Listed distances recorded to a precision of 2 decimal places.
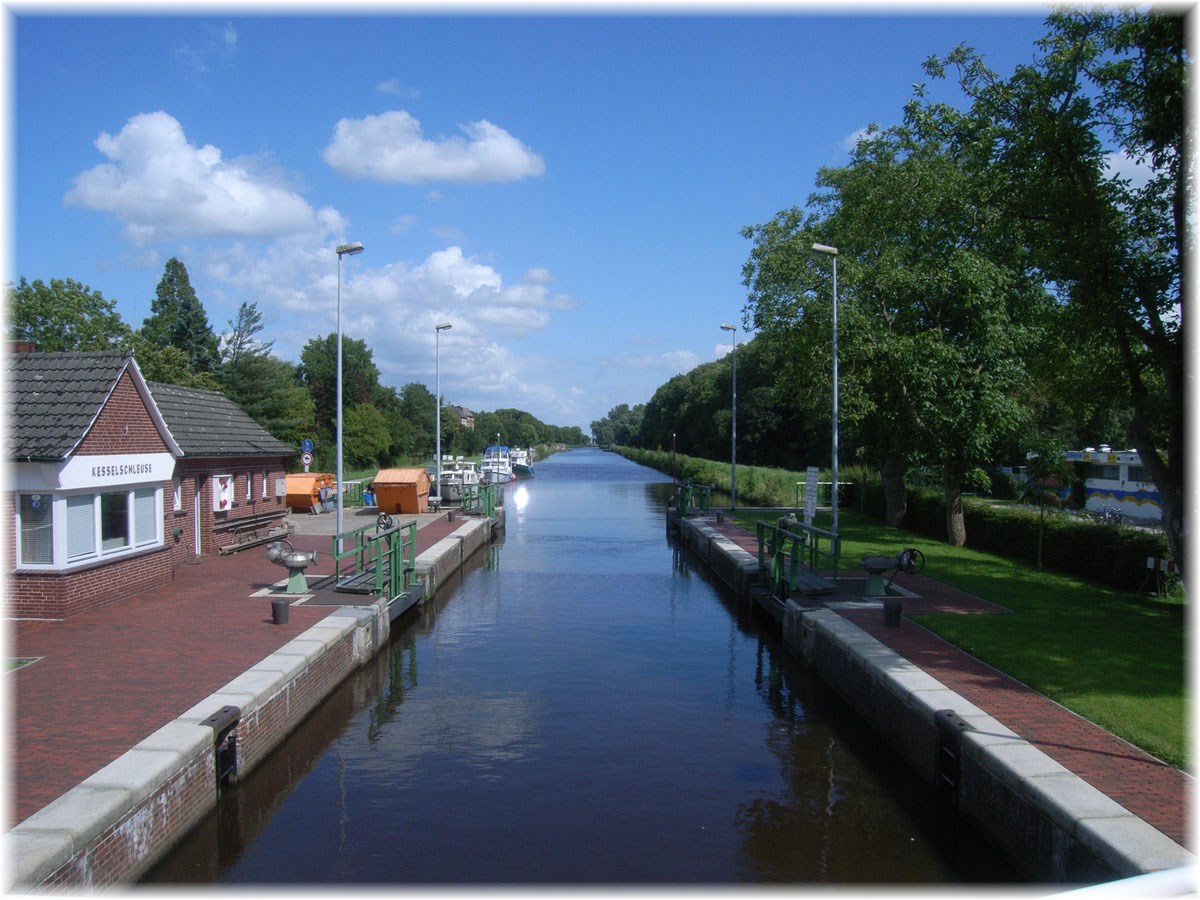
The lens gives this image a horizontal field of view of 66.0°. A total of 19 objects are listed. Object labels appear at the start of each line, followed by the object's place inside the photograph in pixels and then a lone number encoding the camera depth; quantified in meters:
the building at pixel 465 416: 160.62
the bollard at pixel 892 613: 13.02
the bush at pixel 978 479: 23.31
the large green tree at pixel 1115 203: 11.42
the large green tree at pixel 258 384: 49.72
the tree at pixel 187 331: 49.19
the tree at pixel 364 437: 65.12
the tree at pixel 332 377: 75.88
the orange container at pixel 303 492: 31.50
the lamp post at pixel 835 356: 18.27
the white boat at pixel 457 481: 35.62
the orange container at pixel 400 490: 31.38
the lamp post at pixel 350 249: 18.55
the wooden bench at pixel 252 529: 21.09
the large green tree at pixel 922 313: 23.19
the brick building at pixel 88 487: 12.84
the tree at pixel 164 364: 39.72
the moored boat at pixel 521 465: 77.81
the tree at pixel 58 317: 39.41
